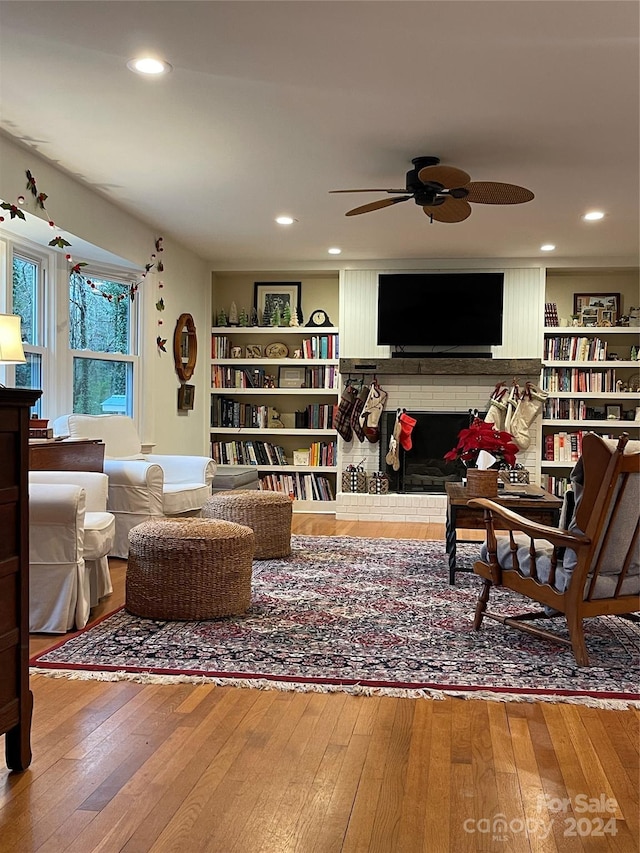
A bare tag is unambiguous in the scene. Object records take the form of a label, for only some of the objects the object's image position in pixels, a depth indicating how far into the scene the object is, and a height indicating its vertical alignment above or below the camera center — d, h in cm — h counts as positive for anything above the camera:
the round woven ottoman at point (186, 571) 362 -79
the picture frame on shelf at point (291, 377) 808 +28
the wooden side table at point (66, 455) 443 -32
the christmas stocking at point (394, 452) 748 -46
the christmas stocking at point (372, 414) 753 -9
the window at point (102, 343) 596 +48
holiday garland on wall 445 +109
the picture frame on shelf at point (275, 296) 813 +114
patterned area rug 288 -103
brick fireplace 738 +9
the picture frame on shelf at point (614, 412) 757 -5
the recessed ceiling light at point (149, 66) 333 +147
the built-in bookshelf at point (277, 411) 790 -4
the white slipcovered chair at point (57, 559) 352 -72
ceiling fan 403 +118
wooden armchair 292 -56
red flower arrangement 439 -21
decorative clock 803 +90
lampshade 383 +30
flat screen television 739 +92
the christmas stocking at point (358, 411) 759 -6
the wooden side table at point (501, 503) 409 -56
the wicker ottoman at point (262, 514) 510 -73
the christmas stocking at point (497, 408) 732 -2
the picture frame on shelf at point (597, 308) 762 +99
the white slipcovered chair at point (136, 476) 500 -52
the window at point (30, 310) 525 +64
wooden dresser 208 -49
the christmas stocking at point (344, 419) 761 -14
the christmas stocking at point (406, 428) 738 -22
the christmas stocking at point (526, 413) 732 -6
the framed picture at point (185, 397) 728 +6
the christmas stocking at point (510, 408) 731 -2
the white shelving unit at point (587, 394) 743 +12
